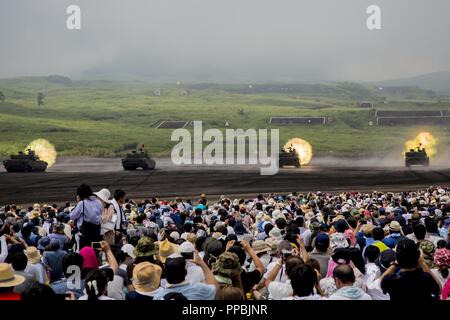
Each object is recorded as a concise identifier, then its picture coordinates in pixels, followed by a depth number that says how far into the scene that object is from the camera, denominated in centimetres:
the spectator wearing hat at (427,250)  920
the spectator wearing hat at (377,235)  1165
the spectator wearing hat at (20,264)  855
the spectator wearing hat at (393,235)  1114
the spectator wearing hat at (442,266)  847
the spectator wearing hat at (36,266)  941
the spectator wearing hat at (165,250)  940
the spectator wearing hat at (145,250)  870
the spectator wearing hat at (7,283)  721
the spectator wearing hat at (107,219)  1231
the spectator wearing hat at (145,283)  730
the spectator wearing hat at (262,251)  979
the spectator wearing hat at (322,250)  964
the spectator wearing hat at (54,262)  1042
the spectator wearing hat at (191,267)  826
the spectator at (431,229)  1262
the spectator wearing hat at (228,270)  772
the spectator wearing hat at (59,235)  1229
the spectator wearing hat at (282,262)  858
